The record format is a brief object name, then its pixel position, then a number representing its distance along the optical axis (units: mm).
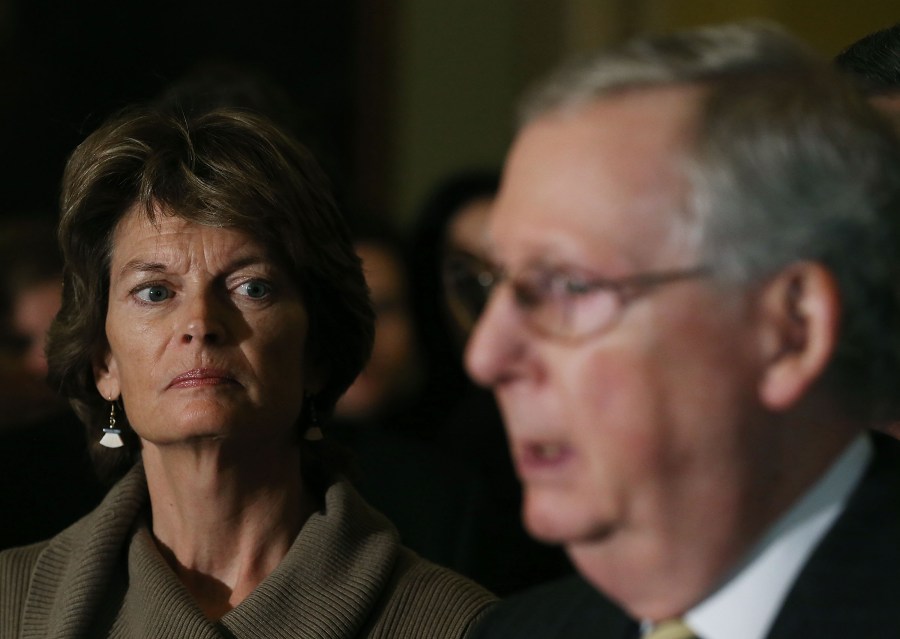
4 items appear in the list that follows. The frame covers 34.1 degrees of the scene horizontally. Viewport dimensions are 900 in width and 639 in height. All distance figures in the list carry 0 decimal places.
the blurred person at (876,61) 2885
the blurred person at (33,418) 4070
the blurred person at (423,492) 4156
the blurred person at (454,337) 4992
